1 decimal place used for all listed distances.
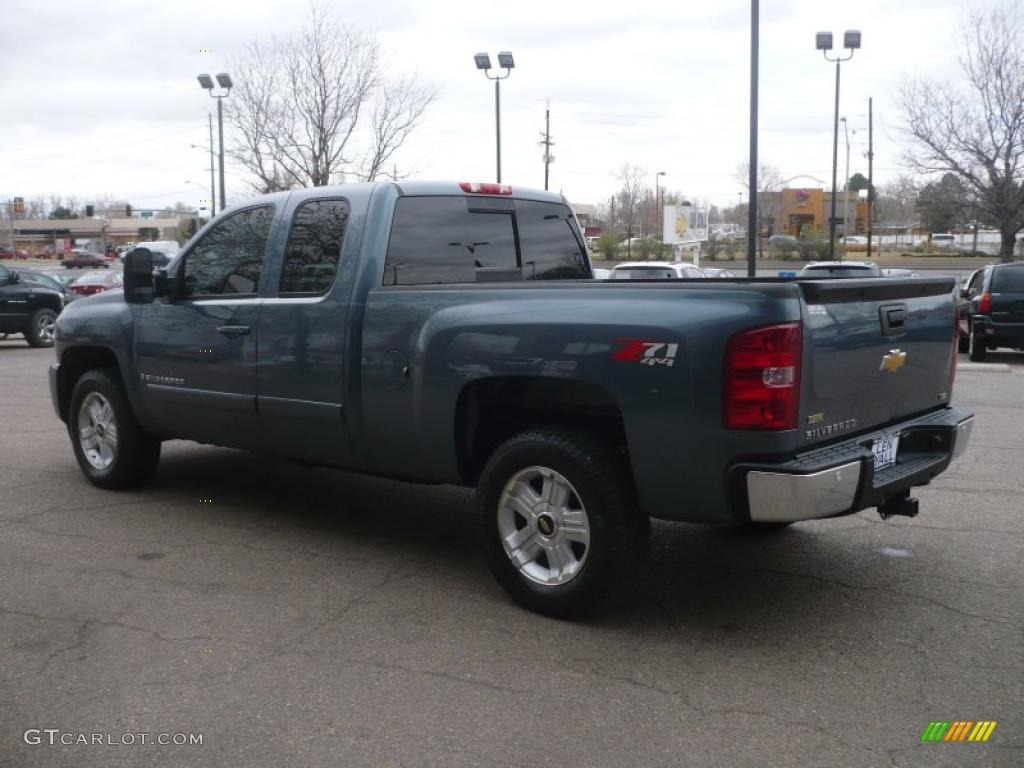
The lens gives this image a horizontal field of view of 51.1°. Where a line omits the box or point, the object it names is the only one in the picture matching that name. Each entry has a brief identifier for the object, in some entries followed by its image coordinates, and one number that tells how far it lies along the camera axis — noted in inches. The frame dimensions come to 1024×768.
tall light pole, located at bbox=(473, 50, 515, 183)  1213.7
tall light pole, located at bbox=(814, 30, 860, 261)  1141.7
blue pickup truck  163.6
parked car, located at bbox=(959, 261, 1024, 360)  655.8
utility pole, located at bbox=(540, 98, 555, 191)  1928.2
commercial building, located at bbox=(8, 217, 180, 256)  4630.9
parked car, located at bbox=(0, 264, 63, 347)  824.3
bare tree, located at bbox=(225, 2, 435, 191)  1379.2
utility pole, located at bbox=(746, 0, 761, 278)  701.3
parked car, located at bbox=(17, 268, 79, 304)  873.5
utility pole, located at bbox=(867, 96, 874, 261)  2365.9
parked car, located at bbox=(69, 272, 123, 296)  1020.5
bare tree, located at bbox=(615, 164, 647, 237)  3023.4
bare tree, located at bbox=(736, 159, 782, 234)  2803.6
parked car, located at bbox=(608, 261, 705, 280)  703.7
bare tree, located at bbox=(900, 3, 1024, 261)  1234.0
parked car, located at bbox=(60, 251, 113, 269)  2915.8
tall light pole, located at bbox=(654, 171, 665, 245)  3308.1
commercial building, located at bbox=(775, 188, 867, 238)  3095.5
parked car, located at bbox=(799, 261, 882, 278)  619.5
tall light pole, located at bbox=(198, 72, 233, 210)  1321.4
